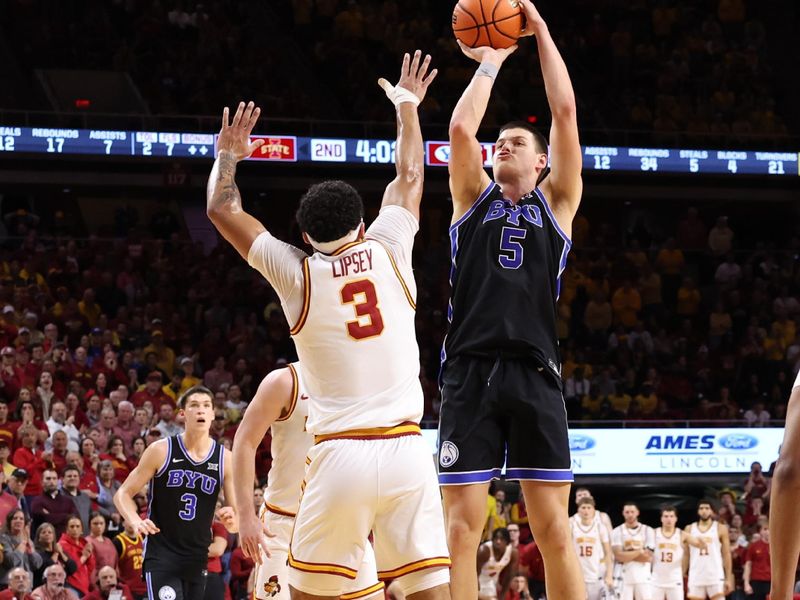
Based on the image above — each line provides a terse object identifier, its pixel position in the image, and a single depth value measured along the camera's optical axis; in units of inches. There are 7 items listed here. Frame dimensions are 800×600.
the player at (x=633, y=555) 643.5
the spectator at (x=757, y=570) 642.2
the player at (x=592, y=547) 621.0
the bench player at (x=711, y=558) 651.5
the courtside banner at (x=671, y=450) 703.7
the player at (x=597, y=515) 629.3
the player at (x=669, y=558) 650.8
